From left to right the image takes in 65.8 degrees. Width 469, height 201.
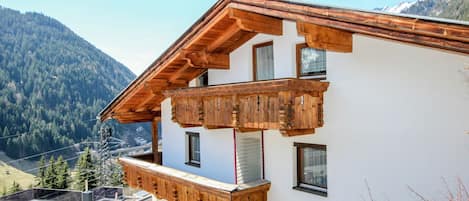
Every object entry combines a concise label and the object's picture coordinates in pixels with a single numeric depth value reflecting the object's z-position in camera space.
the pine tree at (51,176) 48.78
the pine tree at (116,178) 47.27
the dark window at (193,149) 10.16
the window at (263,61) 7.78
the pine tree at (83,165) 45.97
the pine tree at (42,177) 50.18
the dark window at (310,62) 6.70
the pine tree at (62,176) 48.28
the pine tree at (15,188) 54.03
